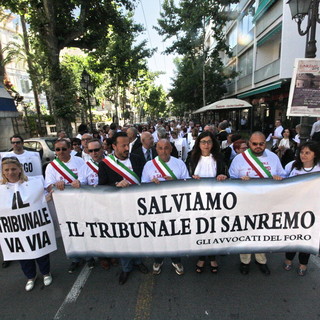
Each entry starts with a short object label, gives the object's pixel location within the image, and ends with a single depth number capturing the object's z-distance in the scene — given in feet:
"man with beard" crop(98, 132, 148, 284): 9.92
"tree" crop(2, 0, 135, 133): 35.99
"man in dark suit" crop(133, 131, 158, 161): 15.85
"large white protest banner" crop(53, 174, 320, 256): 9.05
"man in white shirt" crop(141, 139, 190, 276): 10.02
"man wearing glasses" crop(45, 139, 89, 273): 10.98
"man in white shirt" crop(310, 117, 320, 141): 26.41
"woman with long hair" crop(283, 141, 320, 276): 9.49
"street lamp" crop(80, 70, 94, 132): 40.93
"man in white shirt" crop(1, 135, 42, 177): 15.03
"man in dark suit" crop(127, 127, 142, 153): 18.44
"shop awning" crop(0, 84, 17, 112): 39.33
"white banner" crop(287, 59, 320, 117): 14.01
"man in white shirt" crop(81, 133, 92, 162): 16.27
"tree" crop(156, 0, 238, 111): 69.46
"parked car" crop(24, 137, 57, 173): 28.32
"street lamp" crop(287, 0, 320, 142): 16.16
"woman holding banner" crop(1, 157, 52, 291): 9.11
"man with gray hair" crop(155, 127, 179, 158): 17.72
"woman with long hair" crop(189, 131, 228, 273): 10.31
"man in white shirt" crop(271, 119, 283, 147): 26.37
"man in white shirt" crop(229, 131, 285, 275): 9.87
